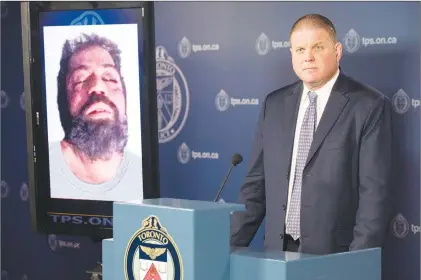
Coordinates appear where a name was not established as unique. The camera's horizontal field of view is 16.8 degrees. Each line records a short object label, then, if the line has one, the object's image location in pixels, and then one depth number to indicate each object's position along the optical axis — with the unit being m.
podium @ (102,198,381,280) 3.51
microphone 5.35
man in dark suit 6.10
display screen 7.21
